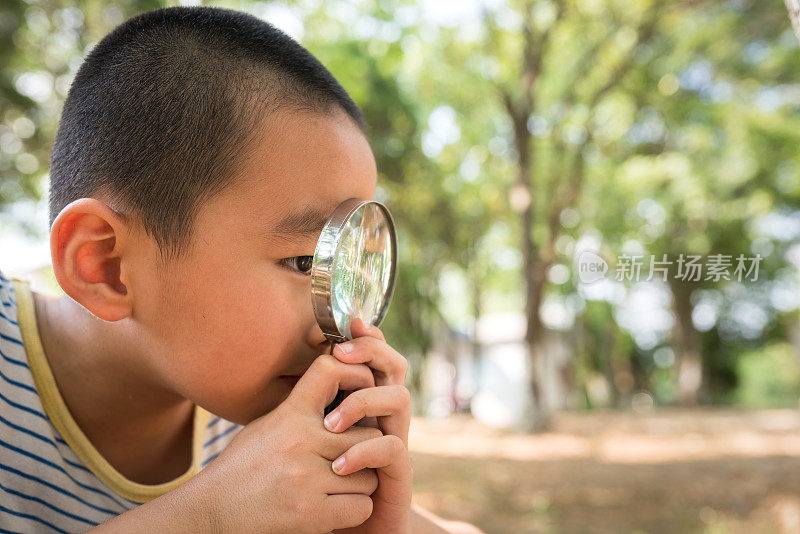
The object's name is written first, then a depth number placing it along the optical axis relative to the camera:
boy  0.37
